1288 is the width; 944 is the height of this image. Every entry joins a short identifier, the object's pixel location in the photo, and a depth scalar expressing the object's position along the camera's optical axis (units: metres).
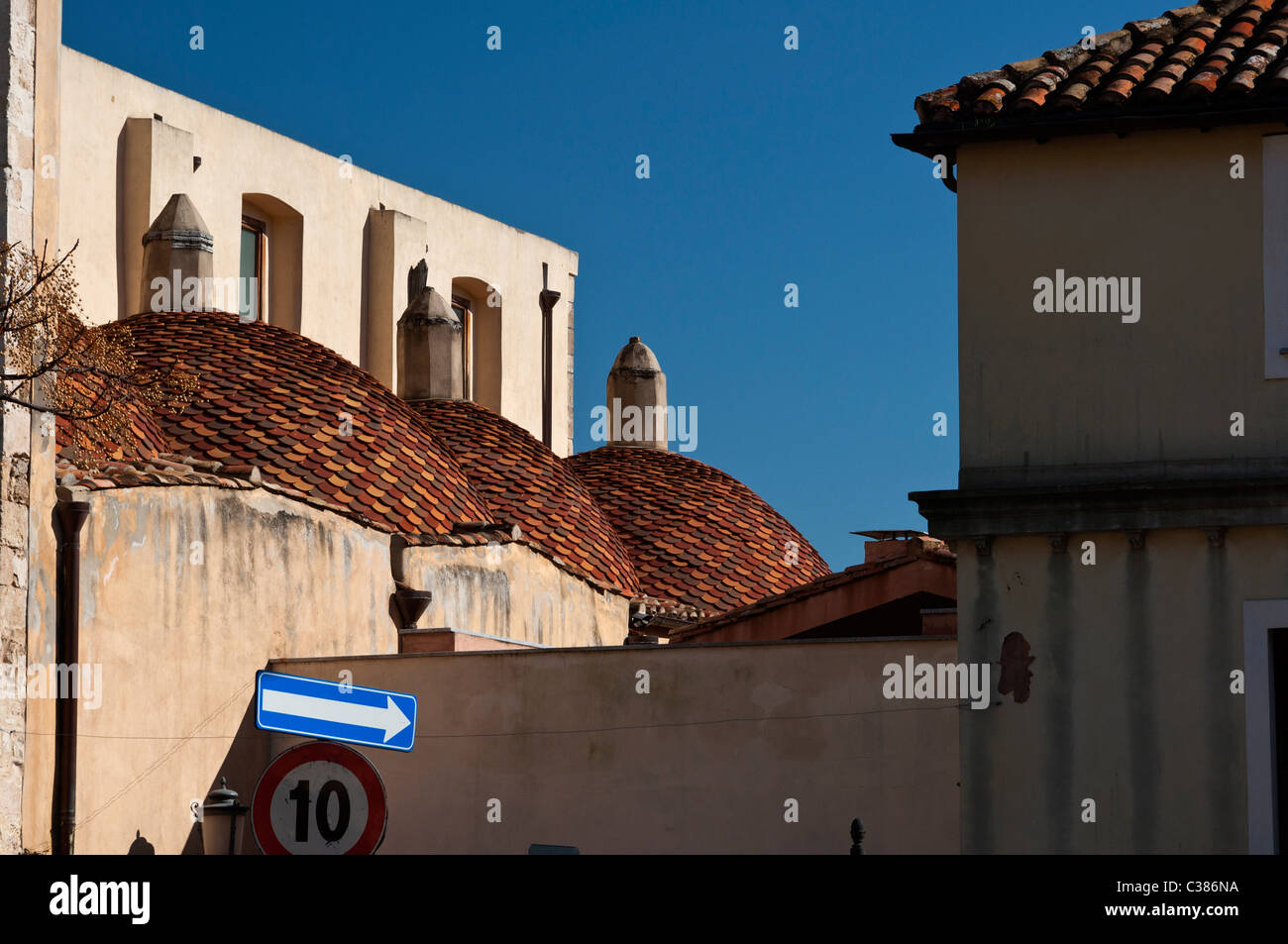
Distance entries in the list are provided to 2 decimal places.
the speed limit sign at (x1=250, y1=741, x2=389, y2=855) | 17.03
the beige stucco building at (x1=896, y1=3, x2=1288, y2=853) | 22.64
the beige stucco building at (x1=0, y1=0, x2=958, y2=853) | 29.70
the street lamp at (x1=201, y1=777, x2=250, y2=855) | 18.37
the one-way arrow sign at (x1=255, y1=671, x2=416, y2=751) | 18.02
